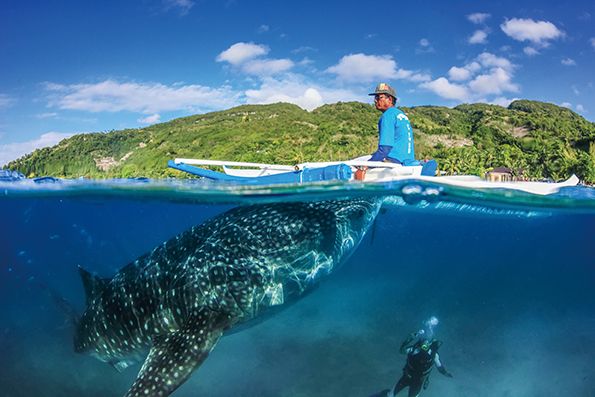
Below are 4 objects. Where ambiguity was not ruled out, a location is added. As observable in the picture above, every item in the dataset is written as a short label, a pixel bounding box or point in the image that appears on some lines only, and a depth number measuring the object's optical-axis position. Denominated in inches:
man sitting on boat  272.8
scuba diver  307.4
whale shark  208.7
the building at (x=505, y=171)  2773.1
